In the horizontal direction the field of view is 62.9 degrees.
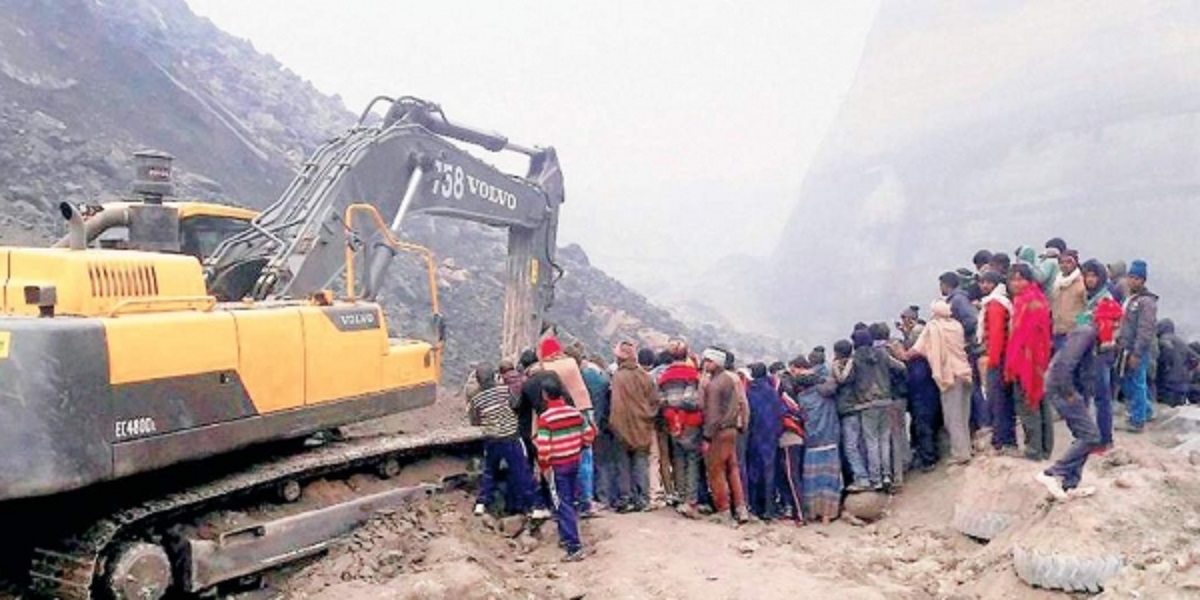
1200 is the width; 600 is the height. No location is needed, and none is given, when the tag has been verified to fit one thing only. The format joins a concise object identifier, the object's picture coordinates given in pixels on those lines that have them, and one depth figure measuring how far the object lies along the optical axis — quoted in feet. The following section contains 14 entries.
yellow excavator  15.25
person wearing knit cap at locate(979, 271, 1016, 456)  24.62
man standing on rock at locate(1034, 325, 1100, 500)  20.45
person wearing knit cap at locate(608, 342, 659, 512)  26.48
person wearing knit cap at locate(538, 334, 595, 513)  24.95
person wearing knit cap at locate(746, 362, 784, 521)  27.02
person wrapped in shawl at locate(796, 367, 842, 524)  27.43
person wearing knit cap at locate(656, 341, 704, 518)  26.63
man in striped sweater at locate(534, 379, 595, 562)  22.72
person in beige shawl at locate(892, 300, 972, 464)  26.50
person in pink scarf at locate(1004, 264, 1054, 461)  23.50
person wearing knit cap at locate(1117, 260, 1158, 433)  26.76
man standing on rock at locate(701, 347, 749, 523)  25.88
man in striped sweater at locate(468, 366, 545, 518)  23.81
